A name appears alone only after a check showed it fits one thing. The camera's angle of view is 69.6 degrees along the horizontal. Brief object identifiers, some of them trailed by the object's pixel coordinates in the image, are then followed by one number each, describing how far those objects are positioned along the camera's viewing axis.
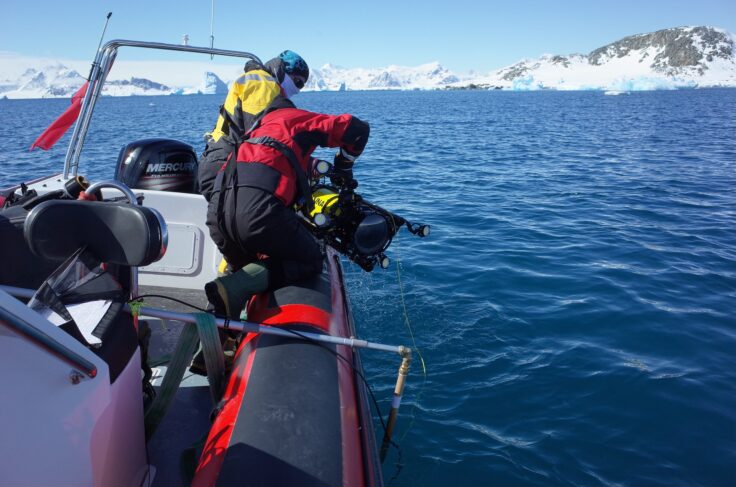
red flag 4.24
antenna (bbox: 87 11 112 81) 4.02
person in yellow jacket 3.43
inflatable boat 1.47
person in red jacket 2.91
